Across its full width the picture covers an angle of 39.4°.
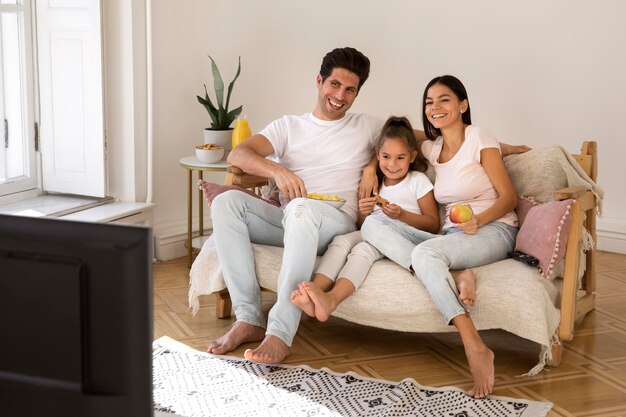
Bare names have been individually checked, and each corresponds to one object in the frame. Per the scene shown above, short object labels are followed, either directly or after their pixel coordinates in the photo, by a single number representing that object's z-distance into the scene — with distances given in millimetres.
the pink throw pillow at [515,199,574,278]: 3109
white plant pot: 4398
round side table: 4195
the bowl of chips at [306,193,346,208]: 3426
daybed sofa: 3021
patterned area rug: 2748
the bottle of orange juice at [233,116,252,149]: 4238
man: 3160
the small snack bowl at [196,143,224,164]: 4254
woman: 3004
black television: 972
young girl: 3191
